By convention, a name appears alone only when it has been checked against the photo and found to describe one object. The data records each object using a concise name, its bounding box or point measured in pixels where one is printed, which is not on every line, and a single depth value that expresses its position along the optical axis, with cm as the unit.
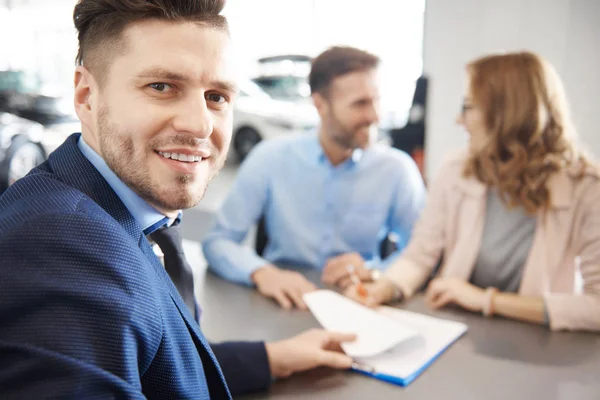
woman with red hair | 158
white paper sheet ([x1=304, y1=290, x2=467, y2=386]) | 109
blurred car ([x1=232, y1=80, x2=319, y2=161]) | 687
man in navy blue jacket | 54
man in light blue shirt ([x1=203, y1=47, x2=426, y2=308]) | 227
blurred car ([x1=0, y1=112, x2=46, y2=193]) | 484
